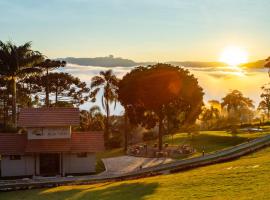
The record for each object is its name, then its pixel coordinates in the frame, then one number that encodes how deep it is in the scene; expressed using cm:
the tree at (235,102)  11852
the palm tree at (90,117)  8034
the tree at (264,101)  11045
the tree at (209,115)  10556
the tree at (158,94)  6141
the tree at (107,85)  7719
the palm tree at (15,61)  7012
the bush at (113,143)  7638
